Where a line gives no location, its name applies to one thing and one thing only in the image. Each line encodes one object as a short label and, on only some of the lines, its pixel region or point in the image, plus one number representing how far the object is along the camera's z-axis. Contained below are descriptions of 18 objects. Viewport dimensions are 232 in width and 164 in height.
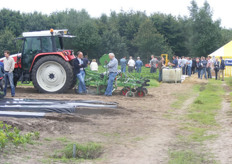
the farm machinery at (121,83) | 15.55
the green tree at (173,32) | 71.81
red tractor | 15.26
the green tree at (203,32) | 61.19
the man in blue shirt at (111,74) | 15.31
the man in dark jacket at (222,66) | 28.33
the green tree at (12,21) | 63.53
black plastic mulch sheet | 10.20
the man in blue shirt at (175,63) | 31.08
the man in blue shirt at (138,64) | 29.94
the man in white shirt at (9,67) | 13.91
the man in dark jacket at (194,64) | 31.91
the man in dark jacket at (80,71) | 15.42
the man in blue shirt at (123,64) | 30.48
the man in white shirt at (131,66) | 31.17
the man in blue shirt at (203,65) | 28.32
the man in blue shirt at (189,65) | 30.25
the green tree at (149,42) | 56.62
